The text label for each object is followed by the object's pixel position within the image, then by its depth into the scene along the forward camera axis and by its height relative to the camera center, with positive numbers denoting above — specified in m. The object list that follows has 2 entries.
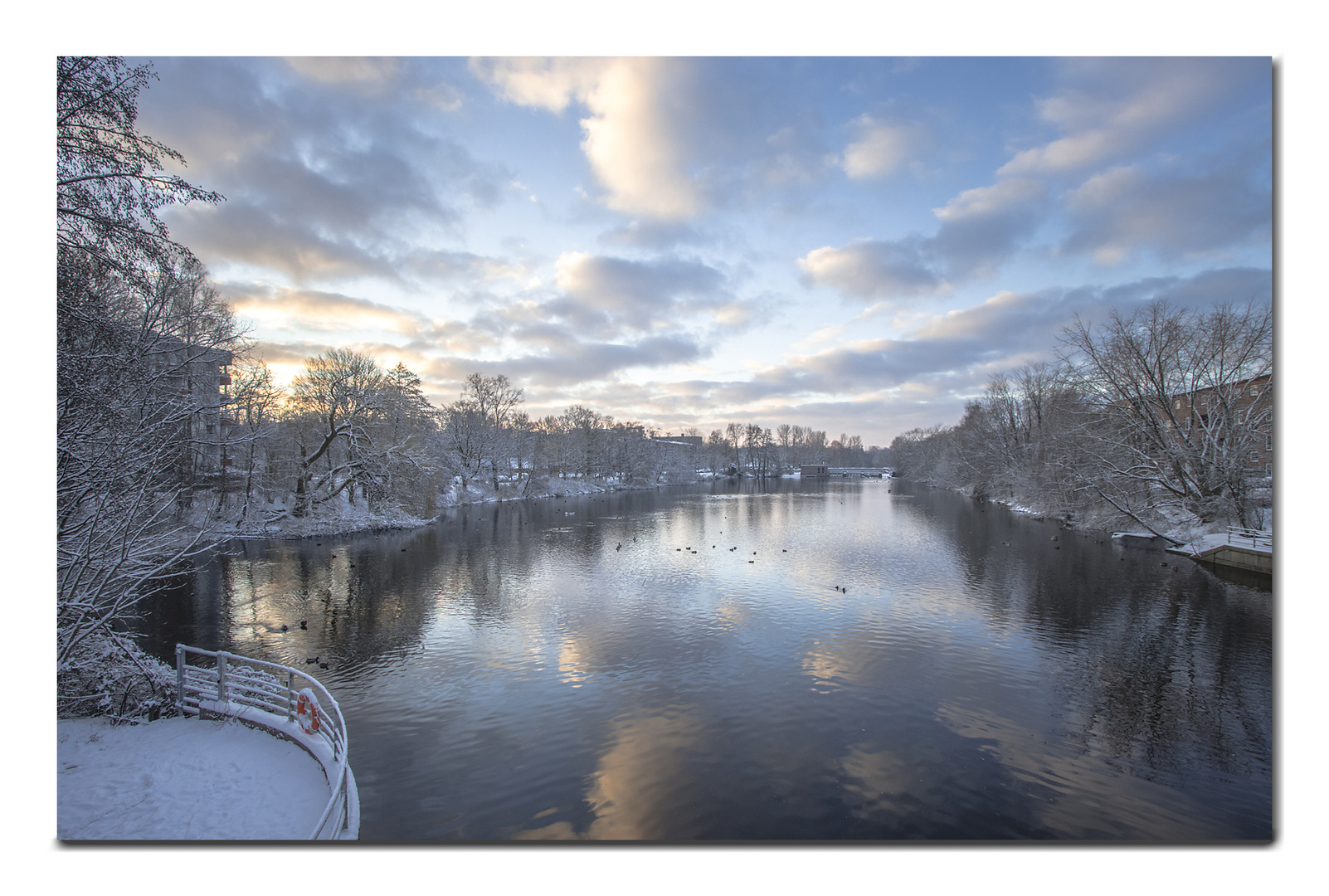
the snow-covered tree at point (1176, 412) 23.84 +2.05
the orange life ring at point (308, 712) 8.27 -4.16
